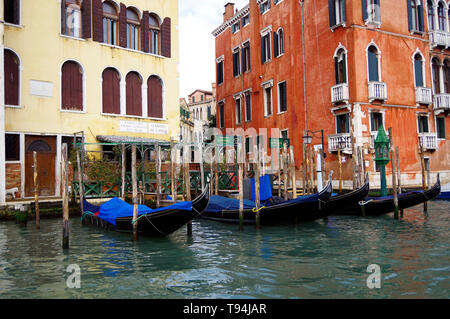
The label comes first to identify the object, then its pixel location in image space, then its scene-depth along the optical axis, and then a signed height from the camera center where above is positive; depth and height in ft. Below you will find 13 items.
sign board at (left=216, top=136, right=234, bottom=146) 47.31 +4.41
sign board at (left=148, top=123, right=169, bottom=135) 44.58 +5.60
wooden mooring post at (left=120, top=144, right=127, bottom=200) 36.91 +0.52
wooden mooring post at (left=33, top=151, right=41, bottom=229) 30.44 -1.41
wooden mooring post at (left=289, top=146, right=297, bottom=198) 33.63 -0.51
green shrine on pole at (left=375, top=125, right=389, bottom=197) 39.65 +2.08
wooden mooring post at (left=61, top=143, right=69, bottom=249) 22.43 -2.09
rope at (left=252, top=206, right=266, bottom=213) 30.14 -2.25
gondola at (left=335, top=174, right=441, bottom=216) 35.14 -2.41
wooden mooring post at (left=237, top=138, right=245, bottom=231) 29.45 -1.91
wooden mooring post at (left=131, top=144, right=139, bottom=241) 24.30 -1.72
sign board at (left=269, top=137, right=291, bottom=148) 55.01 +4.55
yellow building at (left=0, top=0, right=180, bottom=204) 36.76 +10.28
